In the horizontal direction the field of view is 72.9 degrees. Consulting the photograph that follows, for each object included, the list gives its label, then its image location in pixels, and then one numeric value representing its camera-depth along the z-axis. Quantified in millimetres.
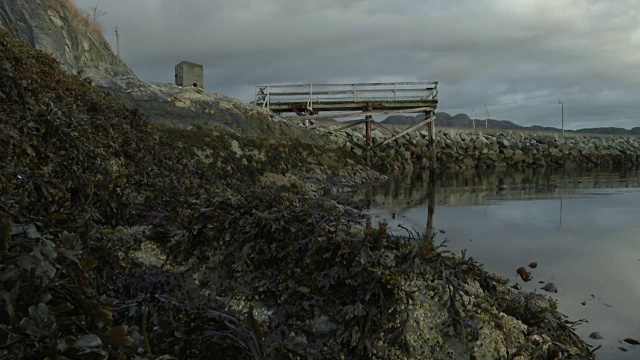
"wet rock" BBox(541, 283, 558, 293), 6058
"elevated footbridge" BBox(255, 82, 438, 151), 25938
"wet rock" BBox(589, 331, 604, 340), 4604
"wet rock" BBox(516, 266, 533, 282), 6479
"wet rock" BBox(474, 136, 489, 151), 34750
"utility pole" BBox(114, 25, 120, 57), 35312
